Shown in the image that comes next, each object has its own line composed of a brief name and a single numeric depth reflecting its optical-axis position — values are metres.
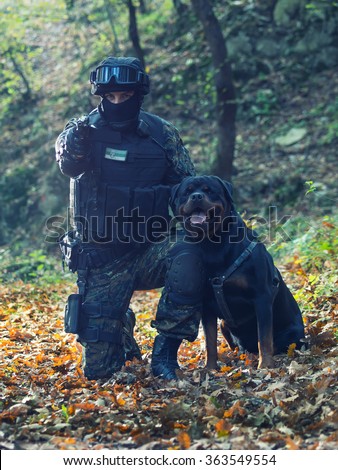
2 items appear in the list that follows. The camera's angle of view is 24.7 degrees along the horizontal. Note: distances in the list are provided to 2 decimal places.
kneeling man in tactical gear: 5.76
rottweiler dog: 5.29
